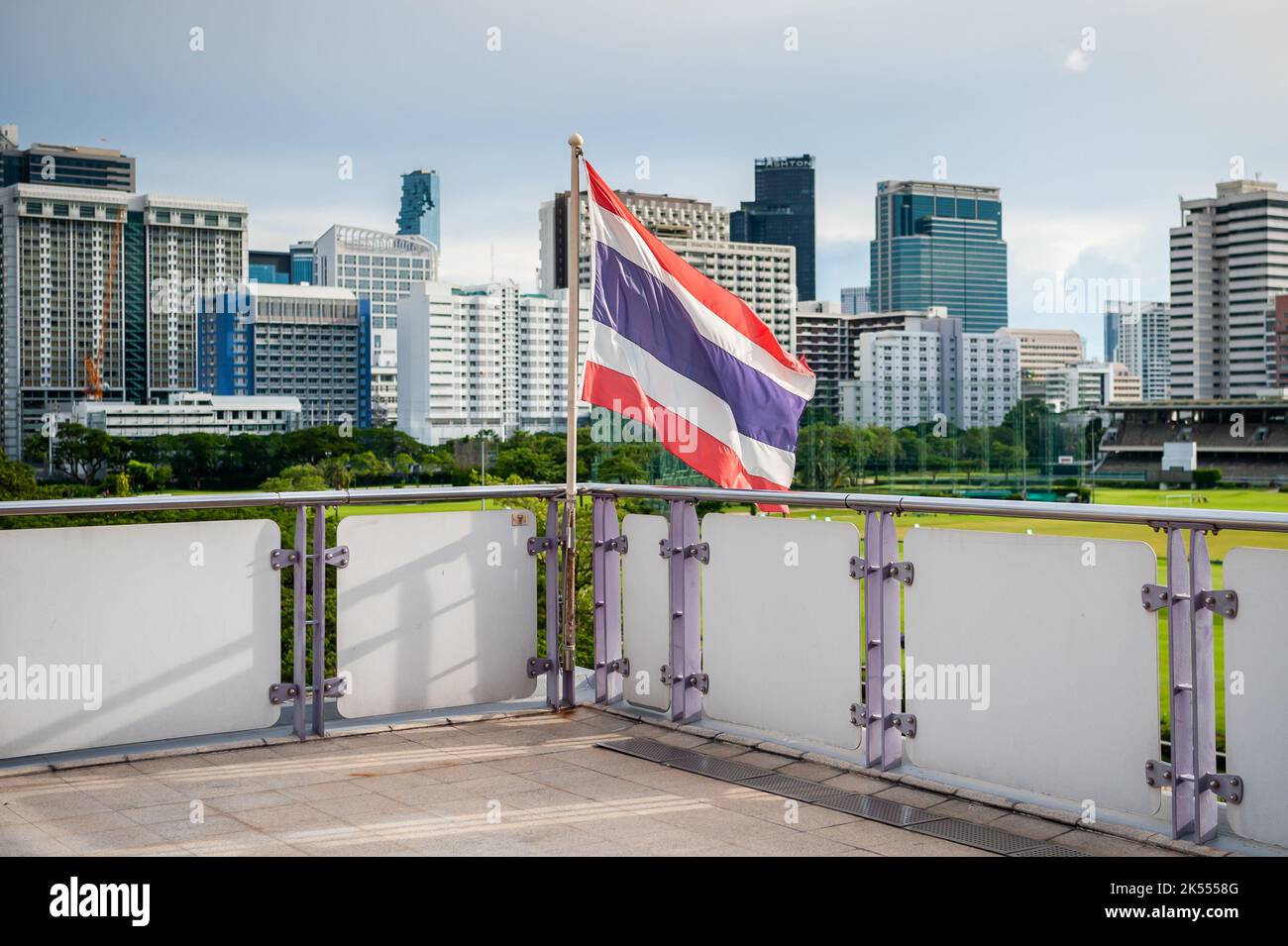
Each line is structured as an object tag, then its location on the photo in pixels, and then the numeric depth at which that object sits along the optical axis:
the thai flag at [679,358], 6.61
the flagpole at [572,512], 6.67
